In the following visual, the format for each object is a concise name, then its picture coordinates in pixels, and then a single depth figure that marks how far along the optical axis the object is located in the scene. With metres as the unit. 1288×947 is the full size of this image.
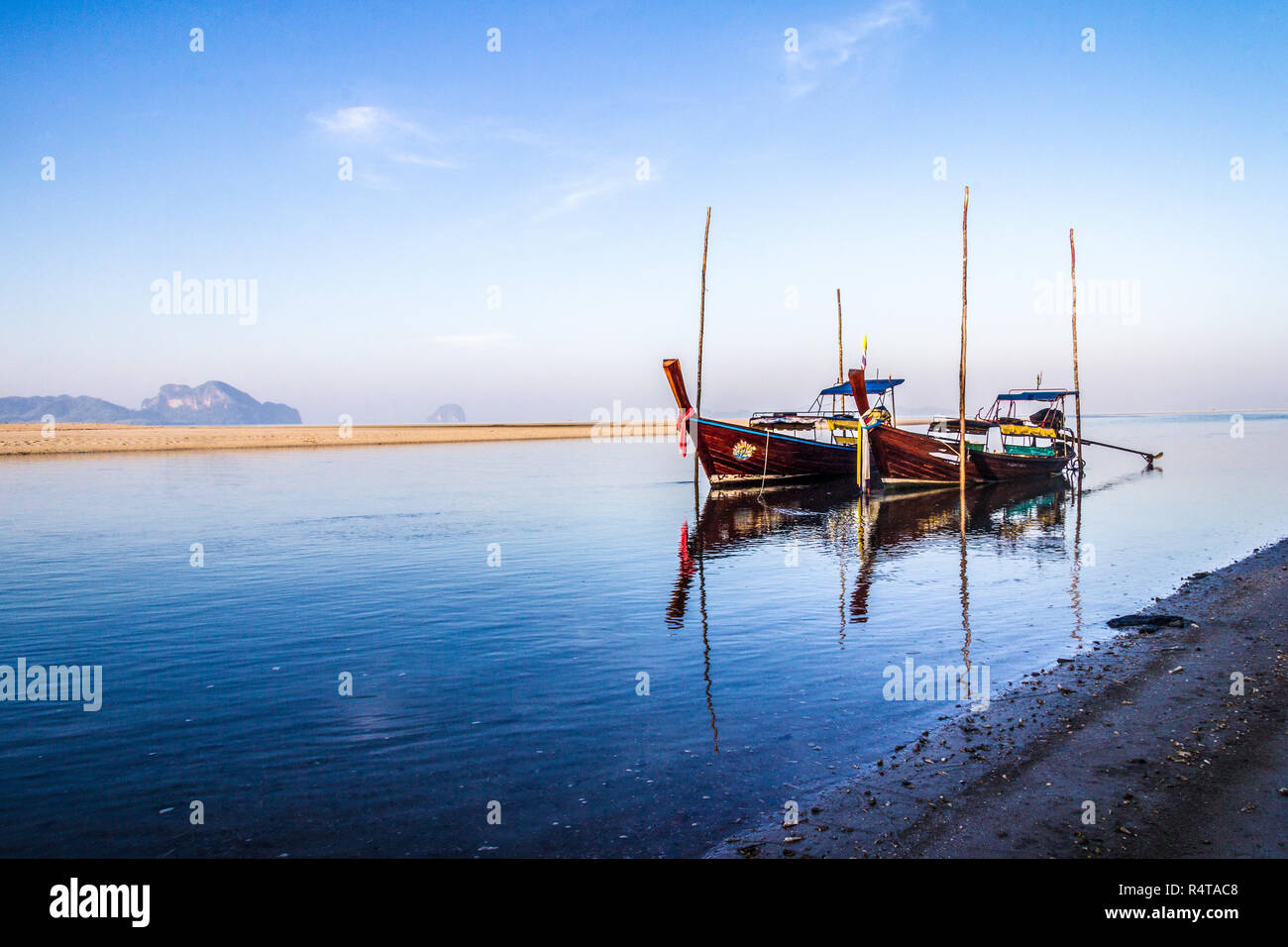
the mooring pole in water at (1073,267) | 43.37
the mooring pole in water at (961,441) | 33.97
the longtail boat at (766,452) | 38.97
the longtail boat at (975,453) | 39.97
